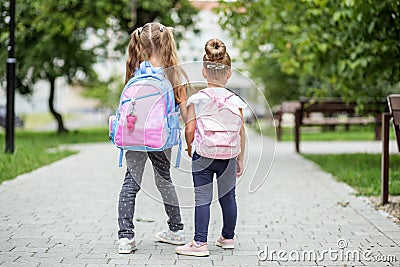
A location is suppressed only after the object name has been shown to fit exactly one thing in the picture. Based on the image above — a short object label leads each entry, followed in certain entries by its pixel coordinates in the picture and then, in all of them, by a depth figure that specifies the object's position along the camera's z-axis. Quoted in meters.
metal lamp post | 12.54
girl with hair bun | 5.34
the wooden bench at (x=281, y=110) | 19.96
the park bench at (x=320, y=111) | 15.61
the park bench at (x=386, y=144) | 7.16
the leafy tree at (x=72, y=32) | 20.41
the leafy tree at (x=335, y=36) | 10.21
